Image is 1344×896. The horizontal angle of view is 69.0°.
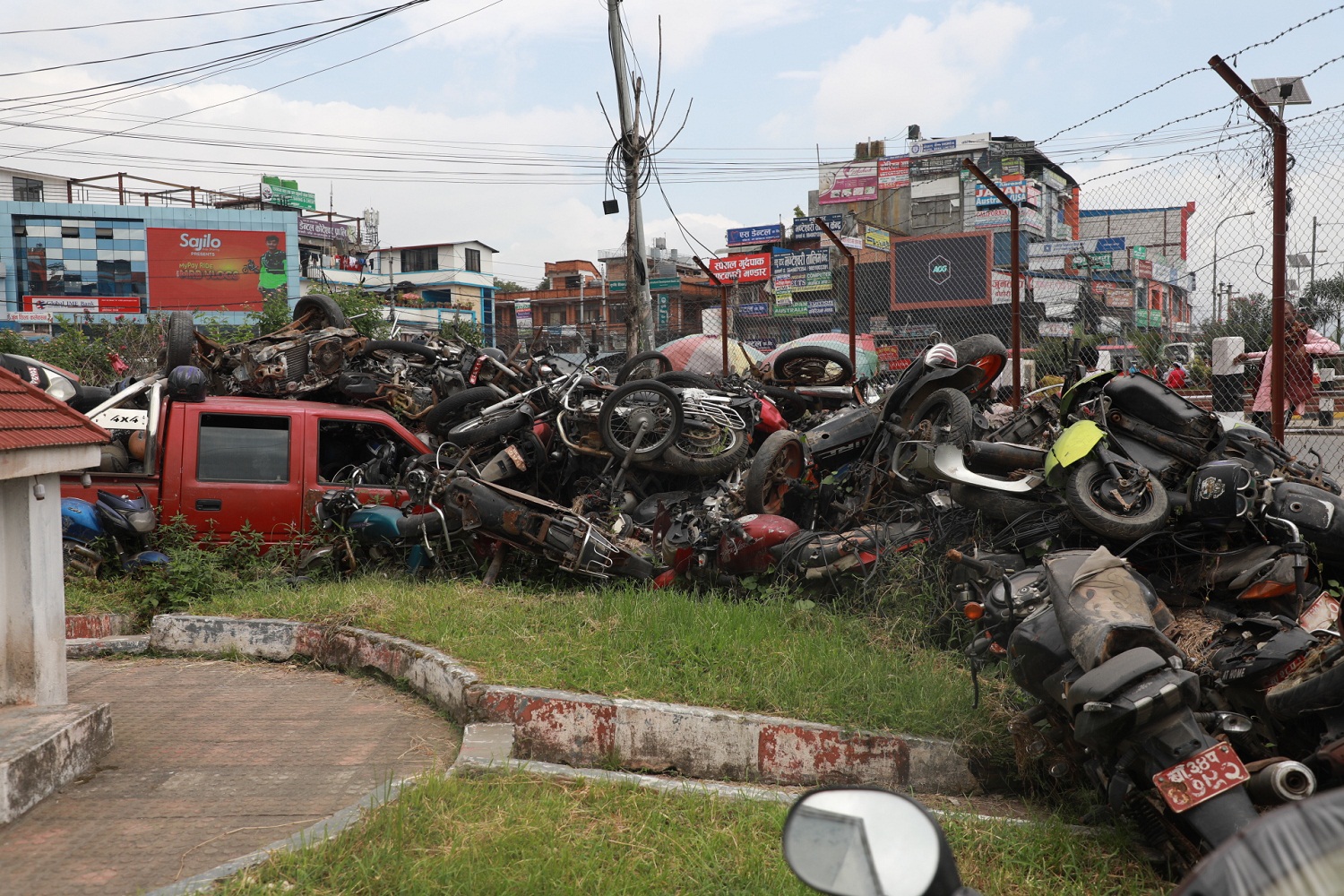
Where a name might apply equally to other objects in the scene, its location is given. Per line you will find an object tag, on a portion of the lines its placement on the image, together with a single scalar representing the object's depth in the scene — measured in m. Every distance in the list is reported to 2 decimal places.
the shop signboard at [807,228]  52.06
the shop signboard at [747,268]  49.28
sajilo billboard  44.19
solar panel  5.45
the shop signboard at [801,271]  48.84
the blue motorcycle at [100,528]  6.78
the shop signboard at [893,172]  54.56
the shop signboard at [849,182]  55.54
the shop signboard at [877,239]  48.66
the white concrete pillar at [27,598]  3.97
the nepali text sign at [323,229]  54.50
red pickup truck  7.05
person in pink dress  7.27
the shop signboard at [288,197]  53.26
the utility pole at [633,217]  14.28
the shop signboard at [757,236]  58.34
